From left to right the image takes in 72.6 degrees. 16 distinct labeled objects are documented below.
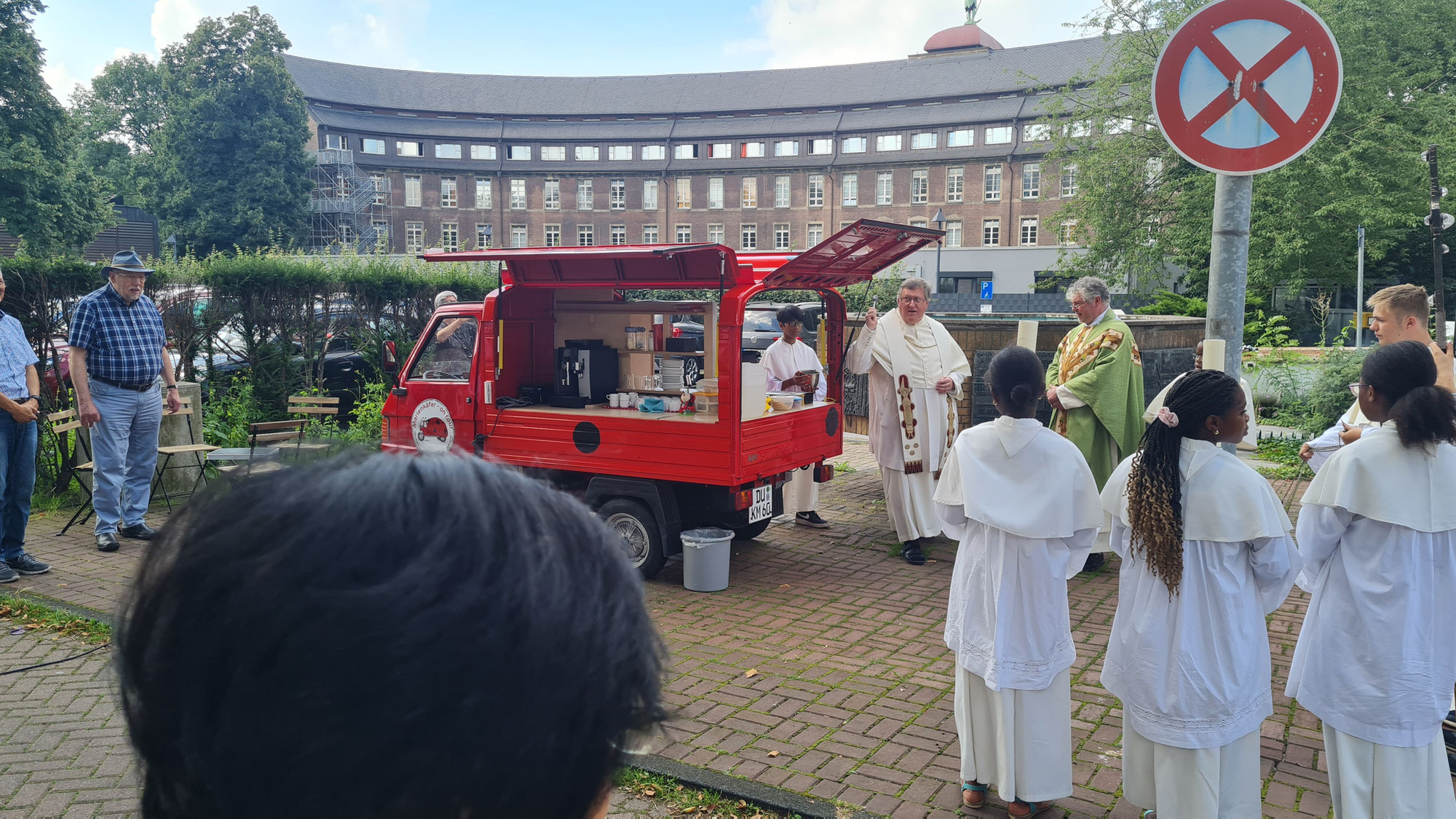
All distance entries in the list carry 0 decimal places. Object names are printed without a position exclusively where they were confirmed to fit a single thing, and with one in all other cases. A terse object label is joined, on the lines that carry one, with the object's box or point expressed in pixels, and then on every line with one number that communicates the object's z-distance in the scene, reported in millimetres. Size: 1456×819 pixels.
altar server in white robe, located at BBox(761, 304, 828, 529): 8758
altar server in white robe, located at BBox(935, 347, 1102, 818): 3828
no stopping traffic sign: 3662
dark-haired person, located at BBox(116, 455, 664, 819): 694
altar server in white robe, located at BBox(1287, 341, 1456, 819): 3498
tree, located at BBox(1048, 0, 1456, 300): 26906
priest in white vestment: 8023
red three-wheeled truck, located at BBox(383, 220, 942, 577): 6957
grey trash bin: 7012
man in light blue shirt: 6996
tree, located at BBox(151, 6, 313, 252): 49688
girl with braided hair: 3457
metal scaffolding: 57938
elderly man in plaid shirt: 7566
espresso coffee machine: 7867
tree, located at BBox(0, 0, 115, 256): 32656
